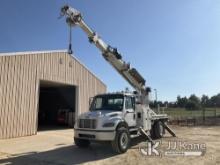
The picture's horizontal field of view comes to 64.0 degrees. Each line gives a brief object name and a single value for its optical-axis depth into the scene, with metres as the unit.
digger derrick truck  7.19
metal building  9.82
